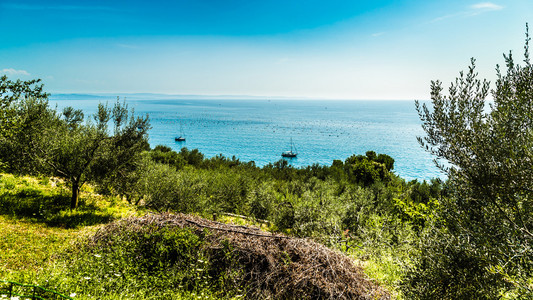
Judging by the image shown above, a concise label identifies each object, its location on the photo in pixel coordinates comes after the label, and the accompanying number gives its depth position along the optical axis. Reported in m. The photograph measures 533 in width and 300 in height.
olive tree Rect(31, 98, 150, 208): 14.23
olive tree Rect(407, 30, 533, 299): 4.60
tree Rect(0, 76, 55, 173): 9.20
